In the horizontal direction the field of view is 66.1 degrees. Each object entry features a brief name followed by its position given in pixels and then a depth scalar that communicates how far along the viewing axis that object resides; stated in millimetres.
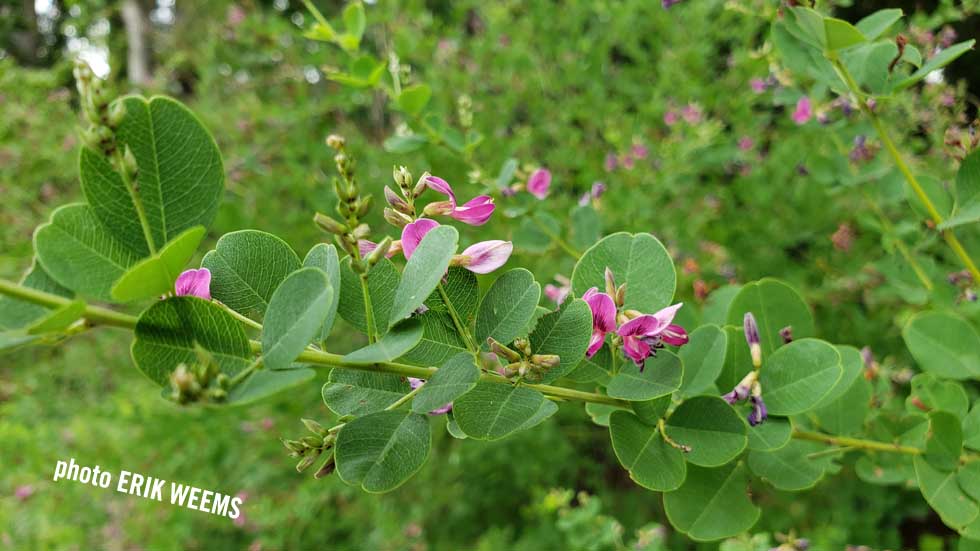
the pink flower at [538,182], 427
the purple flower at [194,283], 189
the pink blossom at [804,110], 459
